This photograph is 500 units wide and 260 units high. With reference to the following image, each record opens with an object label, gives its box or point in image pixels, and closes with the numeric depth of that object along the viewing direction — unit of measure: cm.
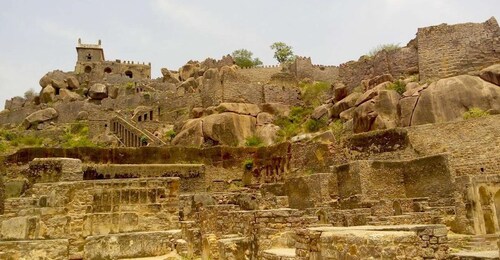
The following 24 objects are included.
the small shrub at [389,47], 3271
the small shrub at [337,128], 2734
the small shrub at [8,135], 3888
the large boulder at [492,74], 2427
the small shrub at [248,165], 2433
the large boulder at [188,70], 5117
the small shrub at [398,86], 2709
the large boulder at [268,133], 3003
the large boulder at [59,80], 5361
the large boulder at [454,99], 2275
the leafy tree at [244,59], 5416
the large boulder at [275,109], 3419
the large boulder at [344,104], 2978
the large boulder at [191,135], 2920
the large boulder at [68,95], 4959
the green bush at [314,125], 3095
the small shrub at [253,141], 2880
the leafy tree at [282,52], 5503
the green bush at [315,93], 3625
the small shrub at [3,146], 3083
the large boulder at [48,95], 5069
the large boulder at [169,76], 5370
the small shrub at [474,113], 2130
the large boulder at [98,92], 5044
